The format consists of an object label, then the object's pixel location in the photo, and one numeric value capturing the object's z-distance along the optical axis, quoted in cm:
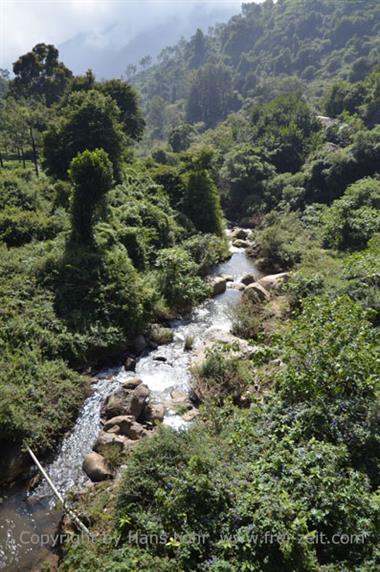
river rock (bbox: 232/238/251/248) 3027
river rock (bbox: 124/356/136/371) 1457
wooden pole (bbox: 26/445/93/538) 787
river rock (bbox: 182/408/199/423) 1164
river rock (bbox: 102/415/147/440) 1091
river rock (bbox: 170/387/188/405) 1277
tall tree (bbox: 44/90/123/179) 2598
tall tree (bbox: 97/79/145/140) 3772
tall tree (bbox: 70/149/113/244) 1747
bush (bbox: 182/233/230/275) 2427
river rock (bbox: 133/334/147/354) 1583
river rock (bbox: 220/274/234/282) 2332
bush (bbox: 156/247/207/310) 1941
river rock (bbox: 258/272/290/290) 2048
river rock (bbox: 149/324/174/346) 1650
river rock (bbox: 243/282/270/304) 1892
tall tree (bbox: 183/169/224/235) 2950
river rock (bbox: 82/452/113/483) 968
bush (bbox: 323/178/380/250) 2131
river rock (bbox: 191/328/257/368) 1347
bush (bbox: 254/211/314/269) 2428
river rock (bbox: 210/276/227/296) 2142
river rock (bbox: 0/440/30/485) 988
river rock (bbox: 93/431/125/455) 1024
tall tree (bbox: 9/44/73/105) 4806
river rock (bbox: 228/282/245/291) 2215
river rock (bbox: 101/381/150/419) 1177
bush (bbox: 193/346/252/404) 1202
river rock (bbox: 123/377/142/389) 1294
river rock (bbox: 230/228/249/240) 3241
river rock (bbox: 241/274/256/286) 2277
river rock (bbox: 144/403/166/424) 1180
